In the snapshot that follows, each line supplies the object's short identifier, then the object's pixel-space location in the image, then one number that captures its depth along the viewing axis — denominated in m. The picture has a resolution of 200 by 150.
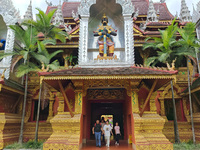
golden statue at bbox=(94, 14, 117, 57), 10.24
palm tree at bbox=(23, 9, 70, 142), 10.61
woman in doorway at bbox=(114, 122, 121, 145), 9.41
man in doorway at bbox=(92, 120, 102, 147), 8.42
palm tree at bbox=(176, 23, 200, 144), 10.10
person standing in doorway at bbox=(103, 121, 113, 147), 8.57
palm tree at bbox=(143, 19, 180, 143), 10.12
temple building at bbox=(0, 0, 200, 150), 7.62
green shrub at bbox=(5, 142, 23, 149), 9.24
